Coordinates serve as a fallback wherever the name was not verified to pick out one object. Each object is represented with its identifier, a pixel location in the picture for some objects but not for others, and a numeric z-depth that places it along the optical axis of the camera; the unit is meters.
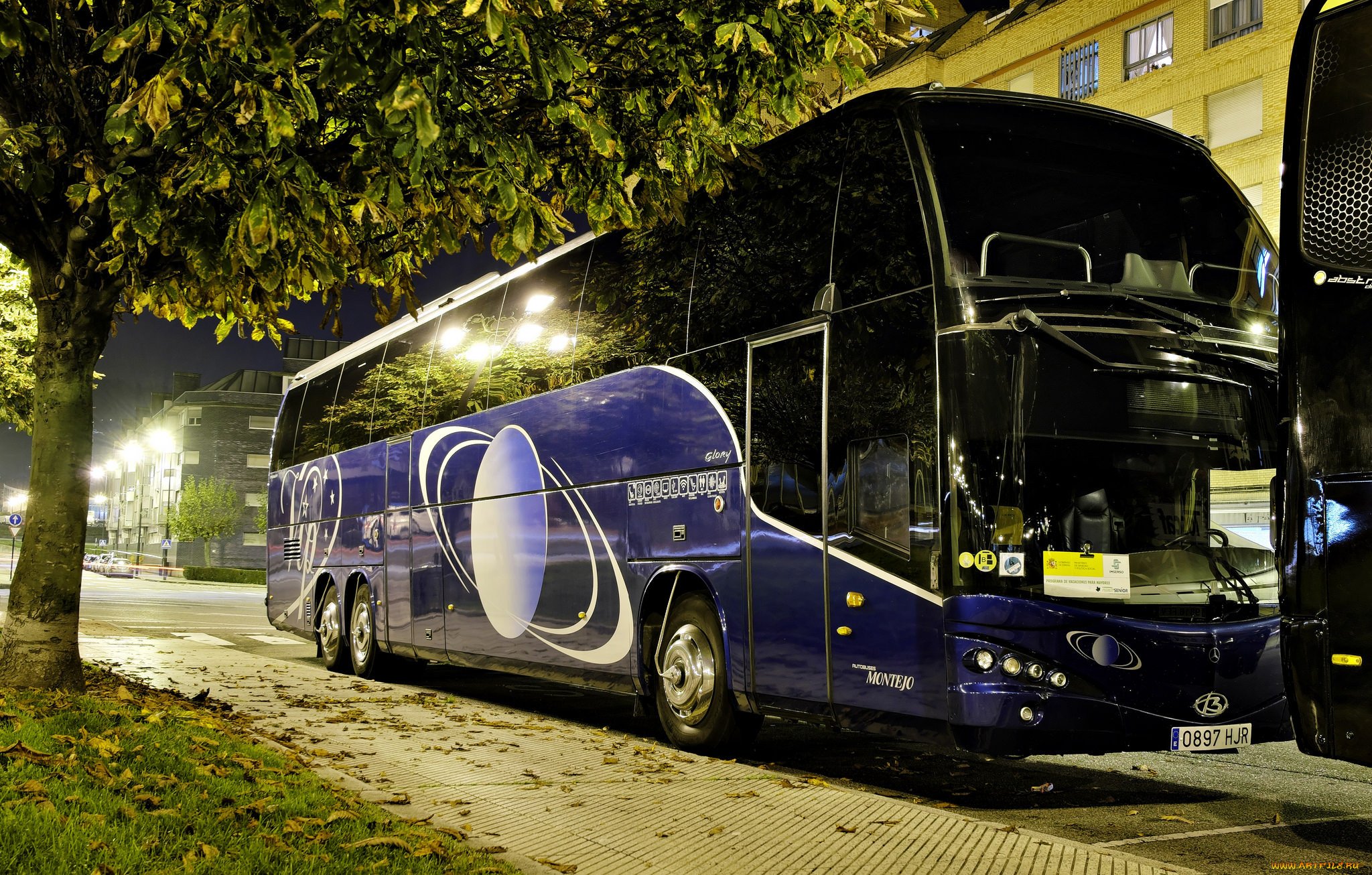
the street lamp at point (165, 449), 89.75
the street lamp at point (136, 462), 63.38
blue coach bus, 7.26
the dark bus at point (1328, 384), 5.52
